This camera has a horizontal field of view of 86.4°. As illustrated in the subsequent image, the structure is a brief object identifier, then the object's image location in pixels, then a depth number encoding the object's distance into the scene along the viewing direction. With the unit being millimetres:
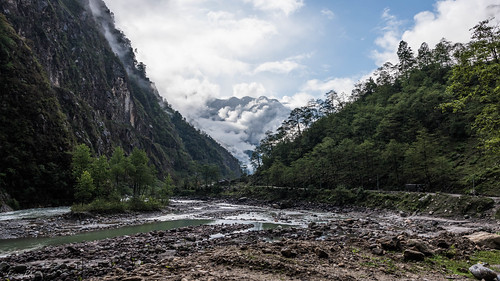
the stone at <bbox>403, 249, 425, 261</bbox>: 13141
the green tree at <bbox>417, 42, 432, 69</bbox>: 101375
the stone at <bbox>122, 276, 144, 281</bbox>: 9766
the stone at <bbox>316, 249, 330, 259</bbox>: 13774
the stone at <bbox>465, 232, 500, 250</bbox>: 15302
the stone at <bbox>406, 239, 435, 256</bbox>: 14077
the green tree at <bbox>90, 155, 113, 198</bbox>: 51844
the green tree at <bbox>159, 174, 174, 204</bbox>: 65875
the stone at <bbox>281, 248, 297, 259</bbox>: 13660
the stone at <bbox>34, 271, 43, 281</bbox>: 12078
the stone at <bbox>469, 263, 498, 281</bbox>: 10102
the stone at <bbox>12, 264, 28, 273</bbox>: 13460
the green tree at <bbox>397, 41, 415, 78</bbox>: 109500
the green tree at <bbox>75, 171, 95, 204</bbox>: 46744
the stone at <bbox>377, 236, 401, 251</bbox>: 15438
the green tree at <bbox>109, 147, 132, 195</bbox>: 57781
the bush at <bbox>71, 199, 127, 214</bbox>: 40638
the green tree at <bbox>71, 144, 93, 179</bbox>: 54406
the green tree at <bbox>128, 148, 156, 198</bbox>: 60812
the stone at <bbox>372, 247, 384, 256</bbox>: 14598
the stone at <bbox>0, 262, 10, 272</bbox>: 13662
